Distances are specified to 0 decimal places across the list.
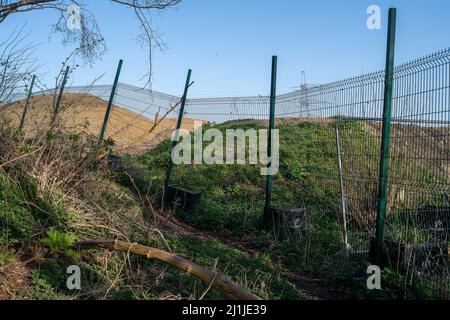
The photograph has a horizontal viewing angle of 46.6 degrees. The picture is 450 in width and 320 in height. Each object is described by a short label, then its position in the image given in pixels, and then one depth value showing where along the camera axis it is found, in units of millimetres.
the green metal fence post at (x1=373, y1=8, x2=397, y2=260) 5547
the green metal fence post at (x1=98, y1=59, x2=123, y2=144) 10023
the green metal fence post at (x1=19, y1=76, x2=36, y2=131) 7384
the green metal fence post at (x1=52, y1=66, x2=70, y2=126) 6422
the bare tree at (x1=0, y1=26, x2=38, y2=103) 7086
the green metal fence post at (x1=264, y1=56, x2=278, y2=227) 7770
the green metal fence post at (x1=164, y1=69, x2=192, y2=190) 9123
